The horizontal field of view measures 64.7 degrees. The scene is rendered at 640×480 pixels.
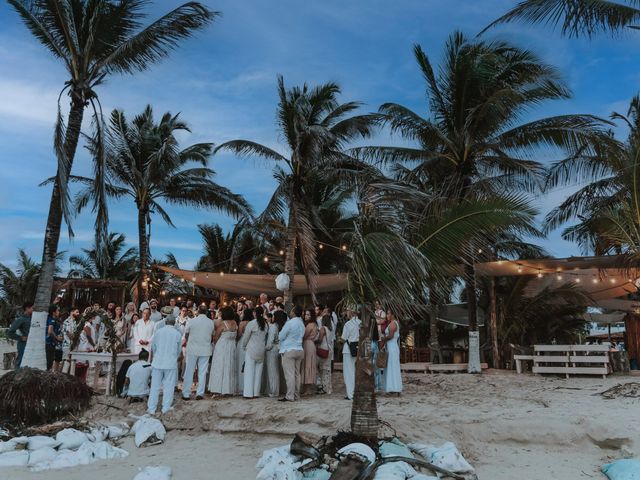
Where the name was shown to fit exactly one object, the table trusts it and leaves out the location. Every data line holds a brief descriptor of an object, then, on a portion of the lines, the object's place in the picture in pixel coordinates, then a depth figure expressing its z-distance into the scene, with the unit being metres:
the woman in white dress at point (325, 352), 9.12
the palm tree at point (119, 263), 28.80
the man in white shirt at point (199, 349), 8.58
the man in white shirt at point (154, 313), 10.75
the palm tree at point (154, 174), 16.22
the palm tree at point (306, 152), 12.88
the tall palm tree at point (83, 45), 8.81
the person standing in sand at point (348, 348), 8.53
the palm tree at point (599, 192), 11.06
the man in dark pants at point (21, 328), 9.08
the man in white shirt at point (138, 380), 8.71
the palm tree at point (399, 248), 5.43
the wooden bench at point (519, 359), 12.09
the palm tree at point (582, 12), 8.09
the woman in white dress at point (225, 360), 8.82
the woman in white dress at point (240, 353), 9.04
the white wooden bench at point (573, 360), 11.13
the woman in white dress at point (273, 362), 8.88
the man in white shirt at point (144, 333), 10.27
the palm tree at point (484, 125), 12.20
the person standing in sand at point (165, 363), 7.96
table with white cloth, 9.23
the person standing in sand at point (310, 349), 8.94
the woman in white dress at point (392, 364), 8.86
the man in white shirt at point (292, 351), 8.27
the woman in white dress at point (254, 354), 8.62
